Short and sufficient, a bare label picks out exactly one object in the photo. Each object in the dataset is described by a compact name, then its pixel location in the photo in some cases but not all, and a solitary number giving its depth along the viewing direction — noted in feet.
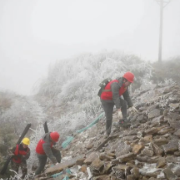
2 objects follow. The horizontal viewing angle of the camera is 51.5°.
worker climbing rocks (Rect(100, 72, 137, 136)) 15.19
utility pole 53.80
